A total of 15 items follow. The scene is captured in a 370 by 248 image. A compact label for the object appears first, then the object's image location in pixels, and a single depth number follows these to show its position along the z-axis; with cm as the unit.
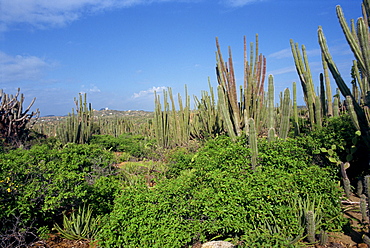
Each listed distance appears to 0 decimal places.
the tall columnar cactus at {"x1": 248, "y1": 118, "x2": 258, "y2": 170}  577
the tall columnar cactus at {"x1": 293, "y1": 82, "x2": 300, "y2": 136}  807
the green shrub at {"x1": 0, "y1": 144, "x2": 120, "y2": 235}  479
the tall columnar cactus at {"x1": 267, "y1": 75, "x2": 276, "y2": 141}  699
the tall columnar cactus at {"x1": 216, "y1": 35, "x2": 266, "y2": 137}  835
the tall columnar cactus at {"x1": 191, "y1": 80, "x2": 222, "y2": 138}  1186
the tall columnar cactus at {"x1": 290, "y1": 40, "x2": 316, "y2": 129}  781
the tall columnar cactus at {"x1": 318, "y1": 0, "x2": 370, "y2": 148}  564
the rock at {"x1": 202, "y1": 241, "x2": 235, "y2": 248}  431
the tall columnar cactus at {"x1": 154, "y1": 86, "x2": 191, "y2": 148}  1327
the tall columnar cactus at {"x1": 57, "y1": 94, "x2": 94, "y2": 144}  1455
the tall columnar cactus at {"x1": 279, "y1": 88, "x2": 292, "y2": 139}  676
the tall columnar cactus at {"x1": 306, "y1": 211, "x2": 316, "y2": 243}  422
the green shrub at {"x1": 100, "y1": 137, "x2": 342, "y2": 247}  435
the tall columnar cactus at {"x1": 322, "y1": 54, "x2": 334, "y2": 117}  798
